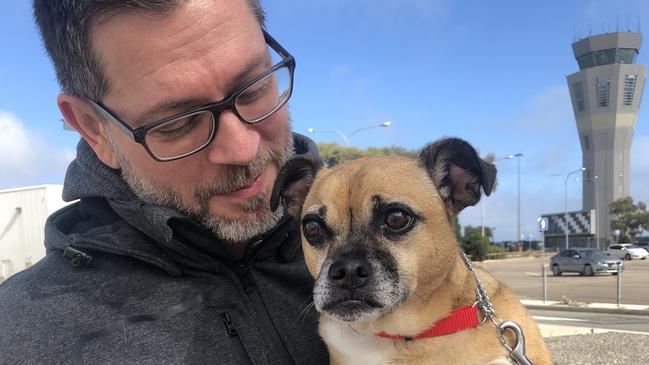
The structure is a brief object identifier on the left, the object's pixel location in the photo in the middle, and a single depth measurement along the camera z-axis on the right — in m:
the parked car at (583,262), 30.16
